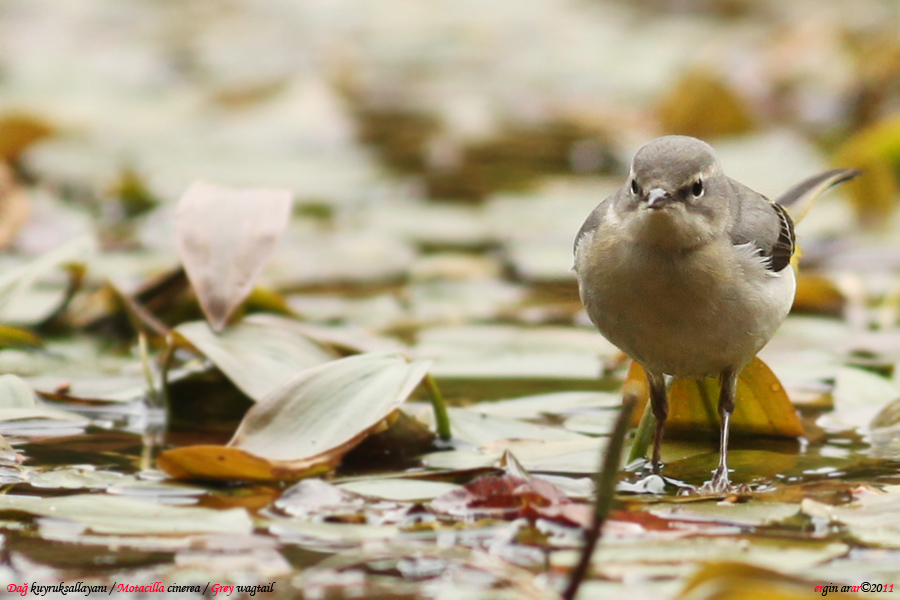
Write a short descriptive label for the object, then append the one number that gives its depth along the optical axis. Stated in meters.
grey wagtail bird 6.40
